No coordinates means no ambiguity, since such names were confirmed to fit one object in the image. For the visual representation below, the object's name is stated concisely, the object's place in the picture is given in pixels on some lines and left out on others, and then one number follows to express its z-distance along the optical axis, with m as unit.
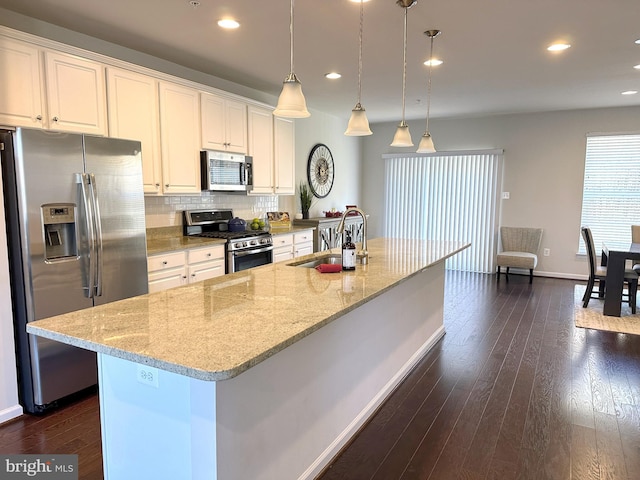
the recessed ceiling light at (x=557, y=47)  3.44
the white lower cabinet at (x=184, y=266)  3.30
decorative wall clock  6.43
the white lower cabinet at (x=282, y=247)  4.75
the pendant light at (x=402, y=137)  3.23
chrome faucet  2.67
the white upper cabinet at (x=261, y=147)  4.73
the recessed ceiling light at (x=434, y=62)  3.90
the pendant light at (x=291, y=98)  2.21
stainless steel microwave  4.09
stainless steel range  4.06
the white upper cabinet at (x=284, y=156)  5.15
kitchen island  1.35
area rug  4.25
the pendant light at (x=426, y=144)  3.74
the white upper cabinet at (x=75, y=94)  2.79
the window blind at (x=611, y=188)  6.16
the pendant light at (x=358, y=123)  2.75
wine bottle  2.61
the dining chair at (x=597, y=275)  4.64
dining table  4.52
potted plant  6.12
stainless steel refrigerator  2.45
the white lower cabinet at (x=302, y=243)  5.18
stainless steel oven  4.03
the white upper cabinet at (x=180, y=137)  3.69
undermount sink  2.92
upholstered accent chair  6.31
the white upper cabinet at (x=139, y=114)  3.23
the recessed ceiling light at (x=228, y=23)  2.99
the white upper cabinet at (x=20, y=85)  2.54
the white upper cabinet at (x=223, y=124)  4.09
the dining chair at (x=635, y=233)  5.41
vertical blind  7.02
